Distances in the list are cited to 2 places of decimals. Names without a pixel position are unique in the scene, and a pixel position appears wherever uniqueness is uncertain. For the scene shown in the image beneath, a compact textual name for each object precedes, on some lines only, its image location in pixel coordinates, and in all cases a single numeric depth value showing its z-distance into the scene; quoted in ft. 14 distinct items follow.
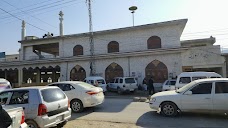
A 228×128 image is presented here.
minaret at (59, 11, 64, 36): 81.76
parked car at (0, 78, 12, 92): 29.13
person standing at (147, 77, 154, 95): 47.60
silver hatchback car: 15.50
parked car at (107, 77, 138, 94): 50.45
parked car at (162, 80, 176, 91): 43.75
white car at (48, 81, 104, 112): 25.91
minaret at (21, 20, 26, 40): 87.40
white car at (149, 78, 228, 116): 20.48
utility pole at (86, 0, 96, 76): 65.94
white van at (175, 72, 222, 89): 36.27
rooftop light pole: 77.26
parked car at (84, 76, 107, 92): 49.53
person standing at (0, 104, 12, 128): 9.27
